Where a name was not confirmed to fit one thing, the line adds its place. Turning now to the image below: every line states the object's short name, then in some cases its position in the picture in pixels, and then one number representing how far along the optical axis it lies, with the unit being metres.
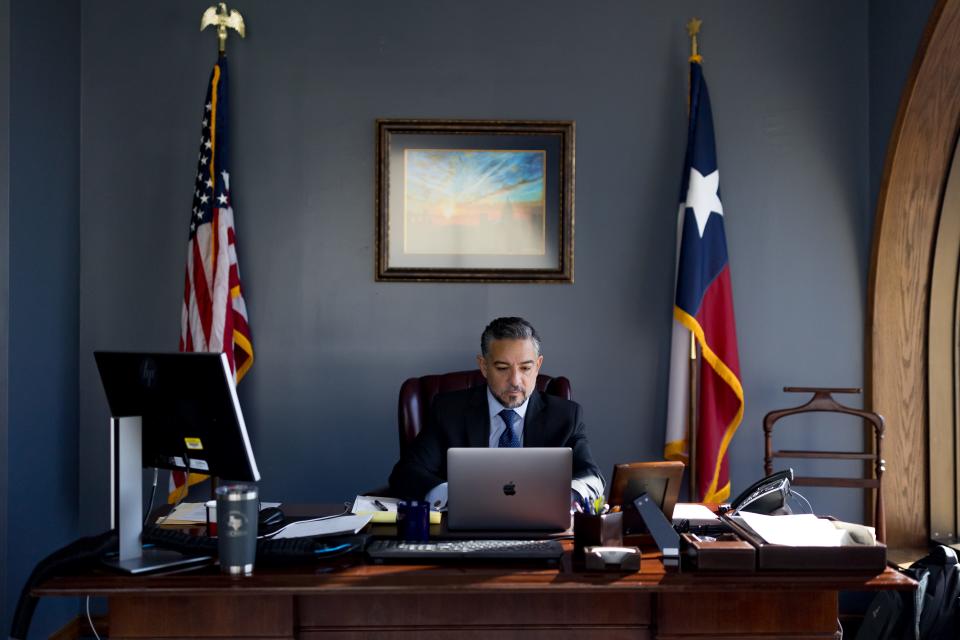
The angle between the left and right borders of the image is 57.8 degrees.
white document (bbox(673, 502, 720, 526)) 2.10
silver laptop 1.96
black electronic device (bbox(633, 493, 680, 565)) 1.80
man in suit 2.68
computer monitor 1.83
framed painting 3.56
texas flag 3.44
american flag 3.35
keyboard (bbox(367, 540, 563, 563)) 1.81
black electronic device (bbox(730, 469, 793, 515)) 2.18
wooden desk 1.69
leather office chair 2.98
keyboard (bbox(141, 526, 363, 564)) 1.80
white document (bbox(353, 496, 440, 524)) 2.17
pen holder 1.83
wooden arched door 3.38
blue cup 1.98
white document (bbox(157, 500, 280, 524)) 2.21
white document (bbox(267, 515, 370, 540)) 2.04
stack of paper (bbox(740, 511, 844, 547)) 1.82
